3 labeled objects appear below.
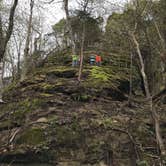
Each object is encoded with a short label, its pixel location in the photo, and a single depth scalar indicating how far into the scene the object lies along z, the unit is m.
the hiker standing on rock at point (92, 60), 15.85
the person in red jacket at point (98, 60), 15.96
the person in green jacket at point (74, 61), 15.41
